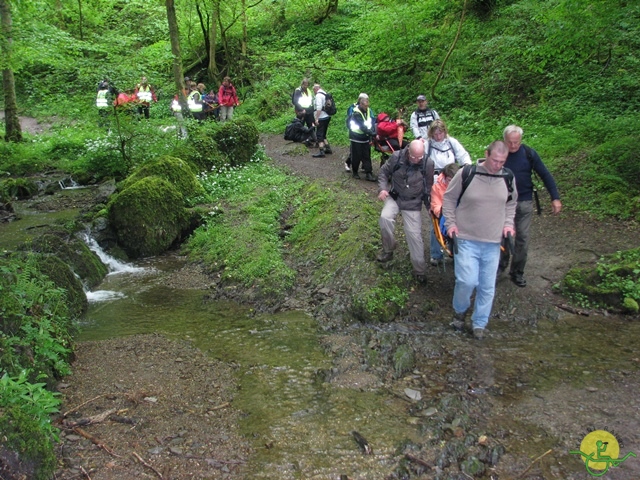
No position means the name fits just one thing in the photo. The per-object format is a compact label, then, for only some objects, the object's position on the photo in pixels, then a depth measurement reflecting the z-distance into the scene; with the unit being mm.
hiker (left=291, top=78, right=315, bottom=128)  15762
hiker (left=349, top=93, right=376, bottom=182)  11328
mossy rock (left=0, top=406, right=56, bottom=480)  3496
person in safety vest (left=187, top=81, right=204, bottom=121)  19391
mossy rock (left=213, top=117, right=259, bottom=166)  14961
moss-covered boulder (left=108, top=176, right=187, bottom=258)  10523
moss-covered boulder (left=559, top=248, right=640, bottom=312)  6715
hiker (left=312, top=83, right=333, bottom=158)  14673
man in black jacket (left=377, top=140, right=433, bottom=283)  6965
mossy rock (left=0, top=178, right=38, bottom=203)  14141
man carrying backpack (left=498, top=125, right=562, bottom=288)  6535
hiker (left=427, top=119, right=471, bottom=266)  7562
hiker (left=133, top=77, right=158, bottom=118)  18091
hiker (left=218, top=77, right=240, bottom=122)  18250
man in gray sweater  5676
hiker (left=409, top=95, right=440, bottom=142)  10242
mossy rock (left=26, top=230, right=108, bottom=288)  8773
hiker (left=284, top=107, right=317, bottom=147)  16984
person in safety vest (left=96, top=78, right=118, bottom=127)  13570
